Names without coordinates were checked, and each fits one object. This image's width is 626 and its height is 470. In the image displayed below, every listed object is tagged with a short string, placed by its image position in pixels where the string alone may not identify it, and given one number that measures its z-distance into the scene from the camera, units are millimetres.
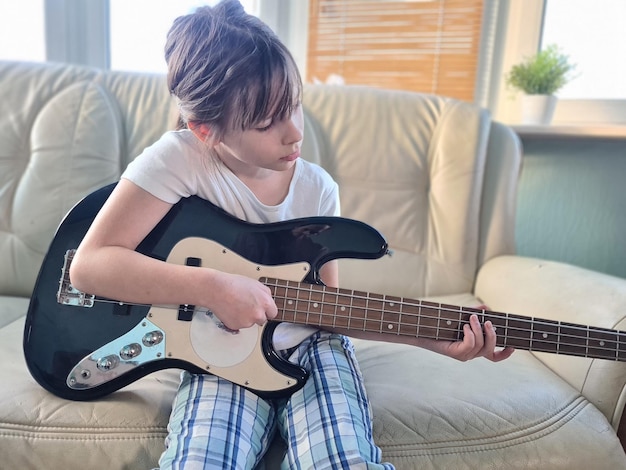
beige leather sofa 897
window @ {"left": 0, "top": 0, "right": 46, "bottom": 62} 1663
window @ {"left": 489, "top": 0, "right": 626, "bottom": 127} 1664
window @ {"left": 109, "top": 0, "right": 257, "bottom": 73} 1727
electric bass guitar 783
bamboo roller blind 1661
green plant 1551
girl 720
